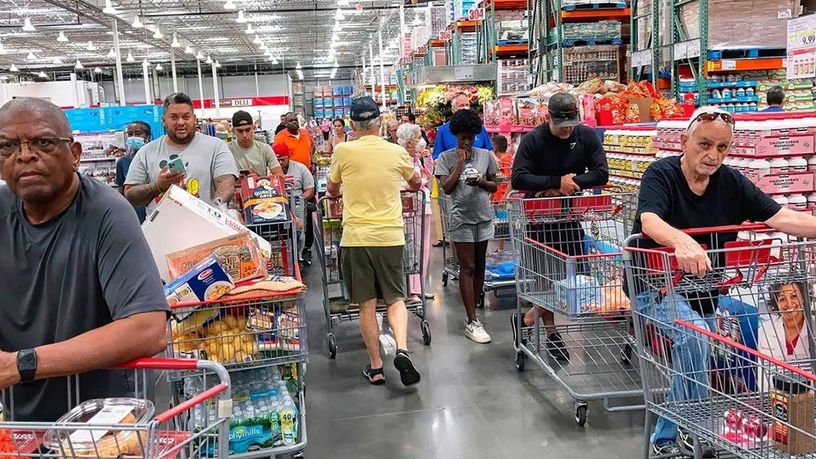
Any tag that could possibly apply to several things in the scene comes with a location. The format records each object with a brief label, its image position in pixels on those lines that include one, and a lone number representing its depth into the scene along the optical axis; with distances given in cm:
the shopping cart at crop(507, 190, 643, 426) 386
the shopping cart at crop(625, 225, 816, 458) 234
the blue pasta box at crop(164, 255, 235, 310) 300
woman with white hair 579
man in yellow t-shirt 440
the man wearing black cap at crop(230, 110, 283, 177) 657
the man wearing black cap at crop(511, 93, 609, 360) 457
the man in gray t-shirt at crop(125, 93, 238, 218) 426
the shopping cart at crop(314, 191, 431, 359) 541
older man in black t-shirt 262
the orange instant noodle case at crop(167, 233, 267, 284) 314
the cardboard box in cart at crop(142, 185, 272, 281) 318
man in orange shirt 914
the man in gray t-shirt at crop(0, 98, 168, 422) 182
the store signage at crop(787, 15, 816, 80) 535
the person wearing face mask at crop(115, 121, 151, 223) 647
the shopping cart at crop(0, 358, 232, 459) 142
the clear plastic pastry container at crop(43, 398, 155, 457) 143
